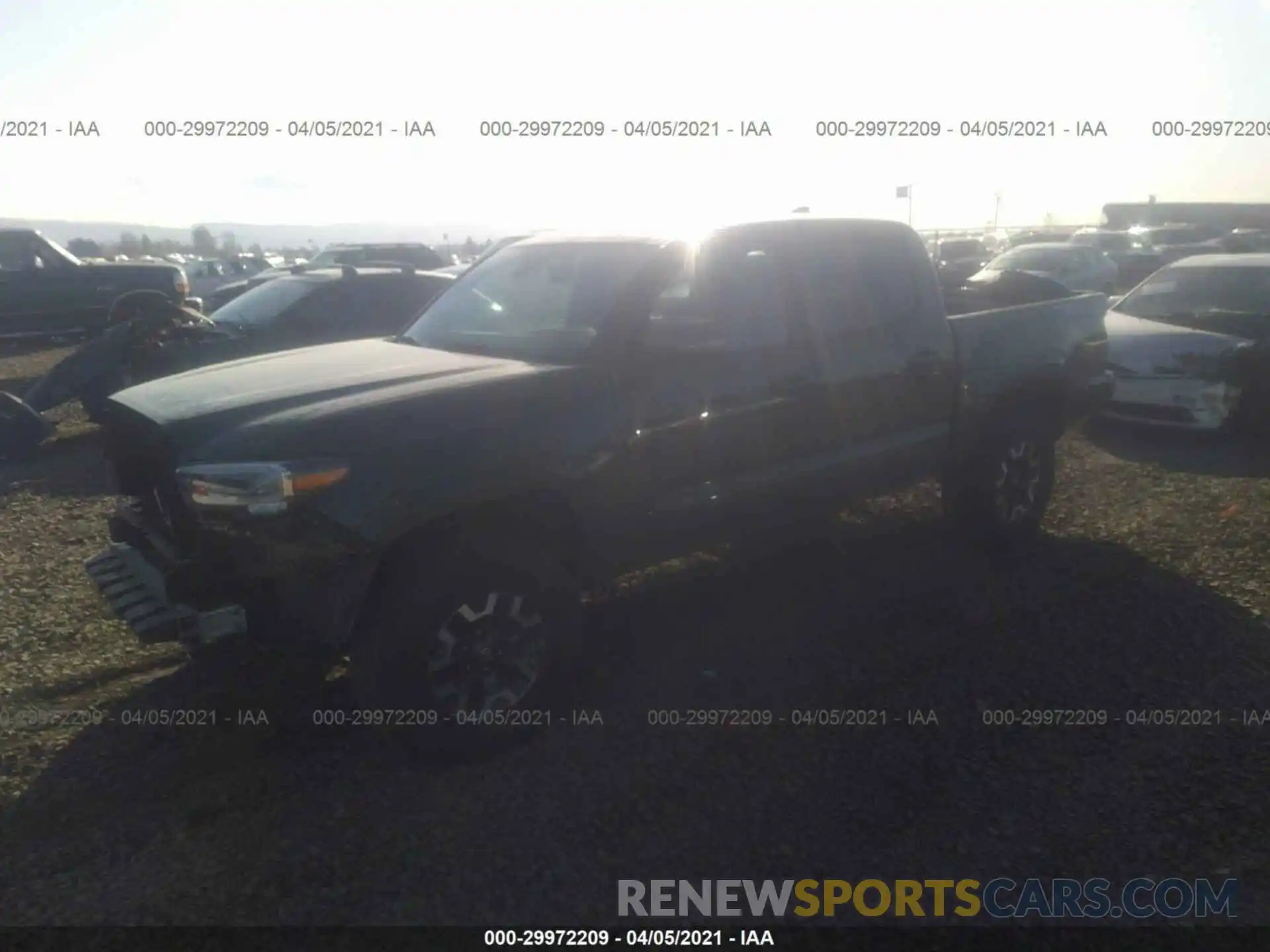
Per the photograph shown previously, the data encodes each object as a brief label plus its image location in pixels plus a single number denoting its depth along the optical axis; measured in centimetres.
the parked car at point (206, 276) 2981
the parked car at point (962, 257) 2323
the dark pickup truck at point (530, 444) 355
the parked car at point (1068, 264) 2053
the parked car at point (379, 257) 2238
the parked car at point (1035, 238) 3111
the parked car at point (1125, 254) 2558
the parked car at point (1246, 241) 2252
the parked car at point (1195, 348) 895
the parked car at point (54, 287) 1642
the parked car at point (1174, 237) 2910
